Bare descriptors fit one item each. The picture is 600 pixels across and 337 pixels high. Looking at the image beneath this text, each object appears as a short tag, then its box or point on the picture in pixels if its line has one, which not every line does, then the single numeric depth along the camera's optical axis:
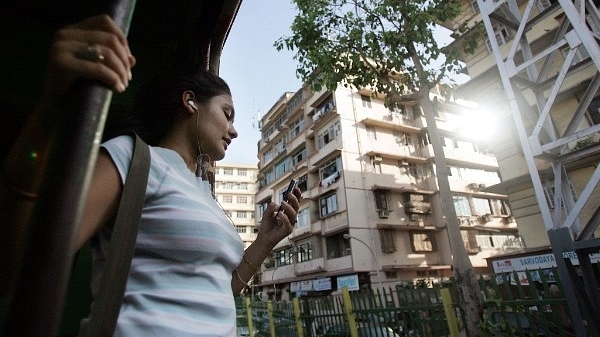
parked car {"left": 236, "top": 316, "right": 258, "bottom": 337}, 9.52
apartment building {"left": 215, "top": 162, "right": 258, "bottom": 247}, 51.52
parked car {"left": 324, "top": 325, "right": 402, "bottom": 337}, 5.52
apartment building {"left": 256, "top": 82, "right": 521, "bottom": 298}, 22.72
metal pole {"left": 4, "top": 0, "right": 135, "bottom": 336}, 0.34
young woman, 0.51
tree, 9.78
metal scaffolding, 3.38
